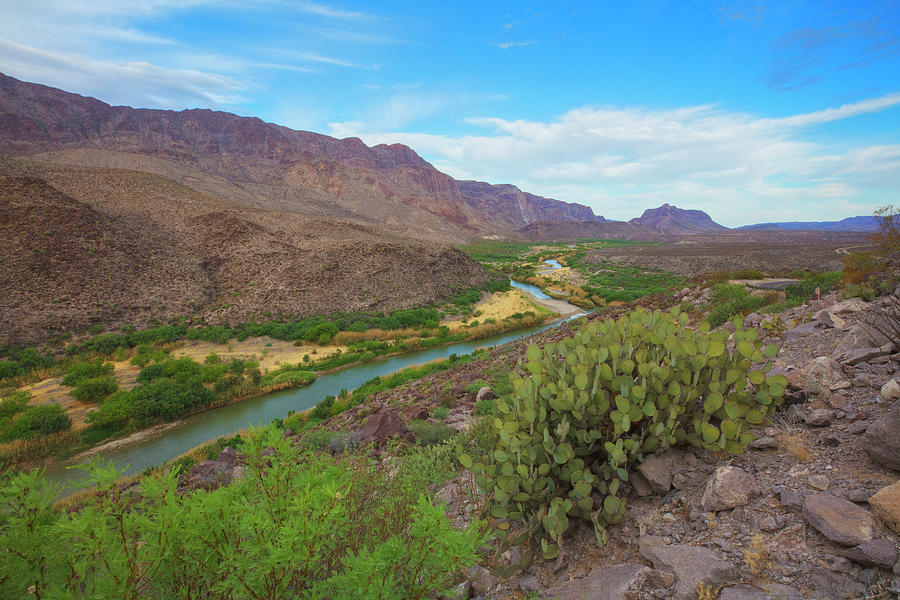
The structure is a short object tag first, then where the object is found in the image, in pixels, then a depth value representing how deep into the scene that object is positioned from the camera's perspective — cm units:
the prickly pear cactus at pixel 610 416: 347
